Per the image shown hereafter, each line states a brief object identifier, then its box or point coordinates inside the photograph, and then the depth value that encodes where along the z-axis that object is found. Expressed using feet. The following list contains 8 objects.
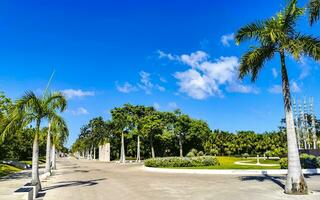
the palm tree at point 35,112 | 35.01
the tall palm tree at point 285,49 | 31.85
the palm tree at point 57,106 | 38.65
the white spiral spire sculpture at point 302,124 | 148.01
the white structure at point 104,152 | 173.01
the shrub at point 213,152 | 146.71
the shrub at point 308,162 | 59.06
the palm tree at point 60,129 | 41.39
